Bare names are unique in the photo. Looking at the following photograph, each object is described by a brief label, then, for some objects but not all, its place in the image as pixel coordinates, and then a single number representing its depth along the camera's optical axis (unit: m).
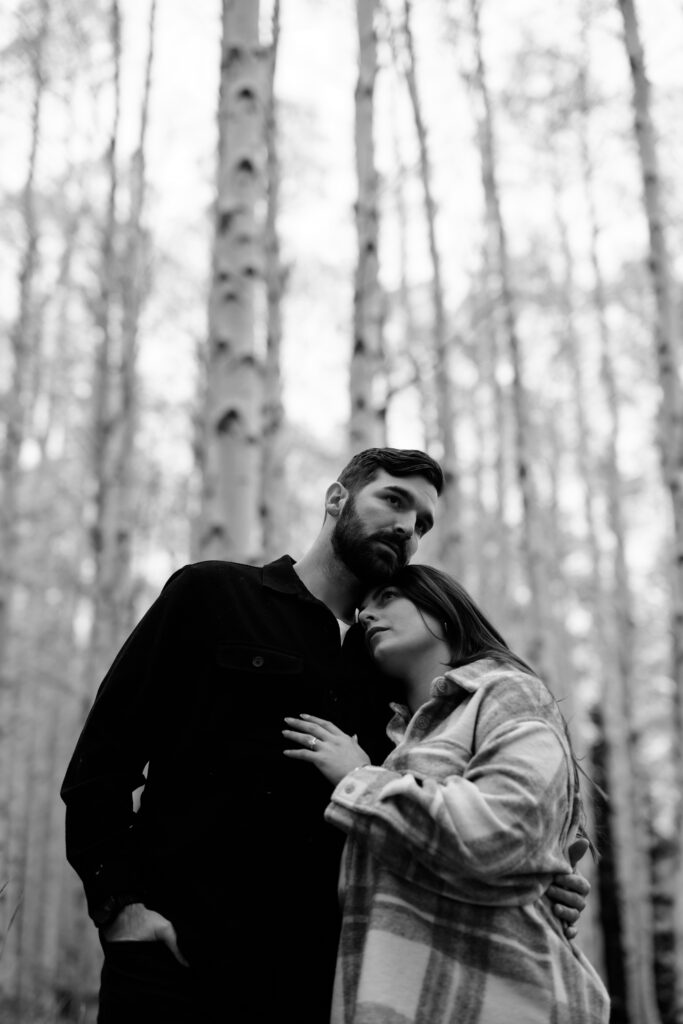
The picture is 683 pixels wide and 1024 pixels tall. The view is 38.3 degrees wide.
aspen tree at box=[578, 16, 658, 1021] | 11.27
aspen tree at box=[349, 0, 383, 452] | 6.24
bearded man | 1.99
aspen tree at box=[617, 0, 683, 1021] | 6.52
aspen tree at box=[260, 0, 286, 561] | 9.02
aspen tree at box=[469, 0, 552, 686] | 7.88
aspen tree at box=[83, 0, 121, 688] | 8.75
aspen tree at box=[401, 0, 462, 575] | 7.98
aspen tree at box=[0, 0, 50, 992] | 9.45
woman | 1.85
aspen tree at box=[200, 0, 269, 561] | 4.20
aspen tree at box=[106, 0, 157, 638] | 9.28
